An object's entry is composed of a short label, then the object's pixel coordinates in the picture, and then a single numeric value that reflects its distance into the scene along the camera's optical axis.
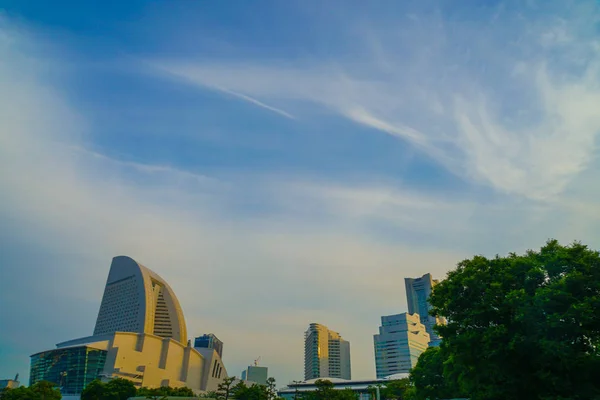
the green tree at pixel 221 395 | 78.10
